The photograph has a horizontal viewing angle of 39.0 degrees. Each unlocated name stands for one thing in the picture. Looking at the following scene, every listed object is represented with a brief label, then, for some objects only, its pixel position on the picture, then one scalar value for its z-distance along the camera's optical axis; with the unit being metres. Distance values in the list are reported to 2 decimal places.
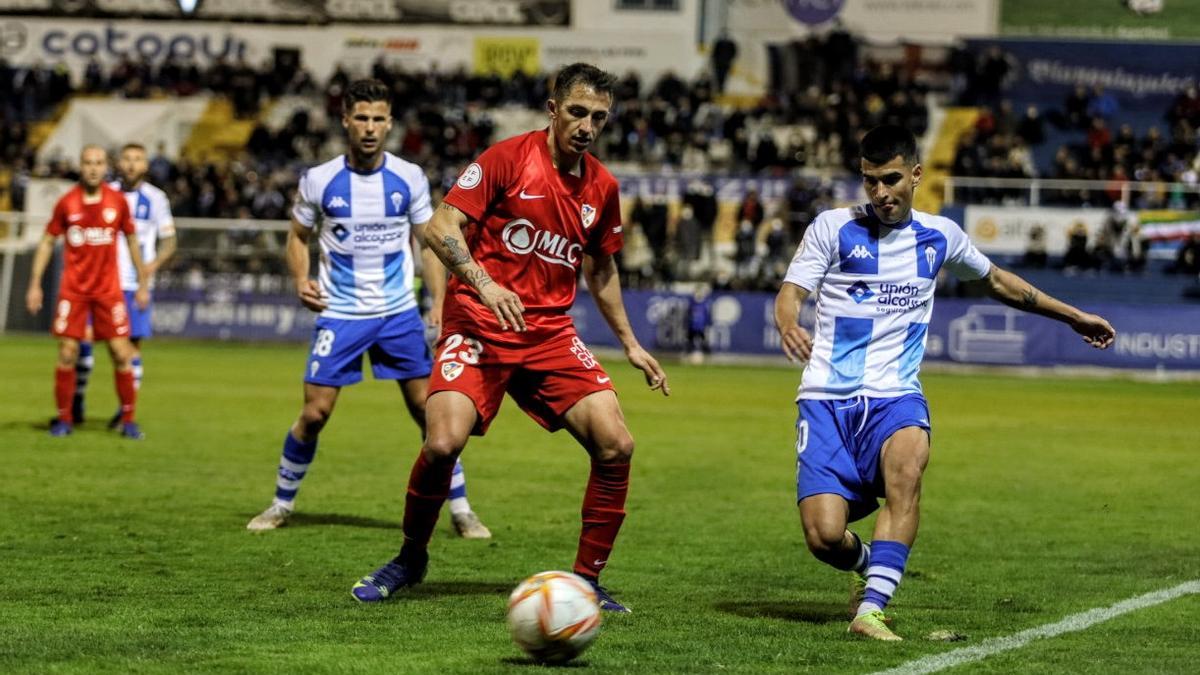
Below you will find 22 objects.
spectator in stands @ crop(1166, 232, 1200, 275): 34.72
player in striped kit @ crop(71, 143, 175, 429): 16.94
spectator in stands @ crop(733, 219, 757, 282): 37.06
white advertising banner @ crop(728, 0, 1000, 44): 47.38
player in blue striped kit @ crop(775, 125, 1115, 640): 7.26
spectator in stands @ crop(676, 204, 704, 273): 37.50
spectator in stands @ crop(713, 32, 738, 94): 46.75
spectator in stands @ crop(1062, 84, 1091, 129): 42.56
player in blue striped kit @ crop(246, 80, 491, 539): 10.32
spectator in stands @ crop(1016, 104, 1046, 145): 41.66
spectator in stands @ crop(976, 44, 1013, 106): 43.75
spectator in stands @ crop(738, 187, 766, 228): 38.25
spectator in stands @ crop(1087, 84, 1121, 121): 42.66
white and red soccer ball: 6.29
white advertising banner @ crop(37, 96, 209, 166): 48.41
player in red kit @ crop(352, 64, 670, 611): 7.61
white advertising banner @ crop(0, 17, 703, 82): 48.94
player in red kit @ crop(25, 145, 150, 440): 15.78
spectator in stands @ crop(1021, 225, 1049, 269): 35.88
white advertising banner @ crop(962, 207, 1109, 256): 36.41
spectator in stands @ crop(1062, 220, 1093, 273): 35.28
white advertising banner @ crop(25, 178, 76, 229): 43.31
